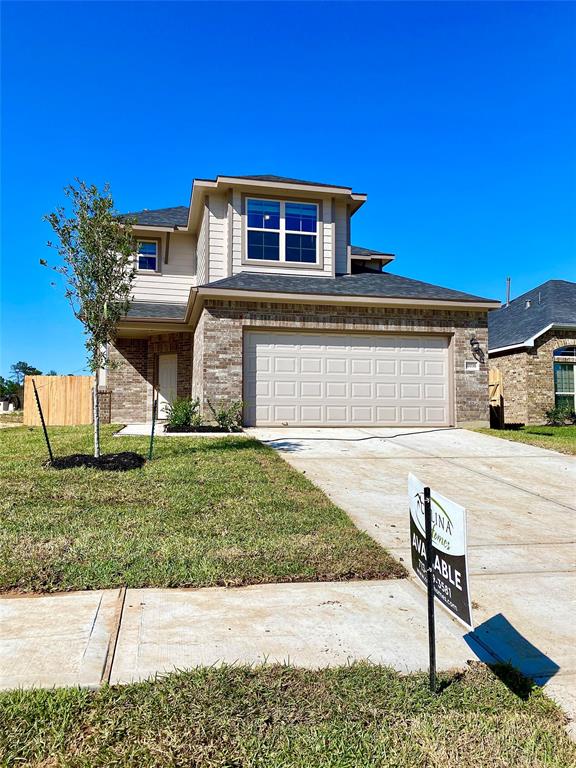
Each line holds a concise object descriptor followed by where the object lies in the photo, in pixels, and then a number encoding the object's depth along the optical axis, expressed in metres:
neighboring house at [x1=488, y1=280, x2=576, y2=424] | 17.47
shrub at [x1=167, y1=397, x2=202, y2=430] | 12.41
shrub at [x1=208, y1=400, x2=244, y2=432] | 12.30
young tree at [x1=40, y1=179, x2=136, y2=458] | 7.81
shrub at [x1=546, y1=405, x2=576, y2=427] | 17.03
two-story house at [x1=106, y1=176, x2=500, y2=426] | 12.88
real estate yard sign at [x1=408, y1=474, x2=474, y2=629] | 2.24
